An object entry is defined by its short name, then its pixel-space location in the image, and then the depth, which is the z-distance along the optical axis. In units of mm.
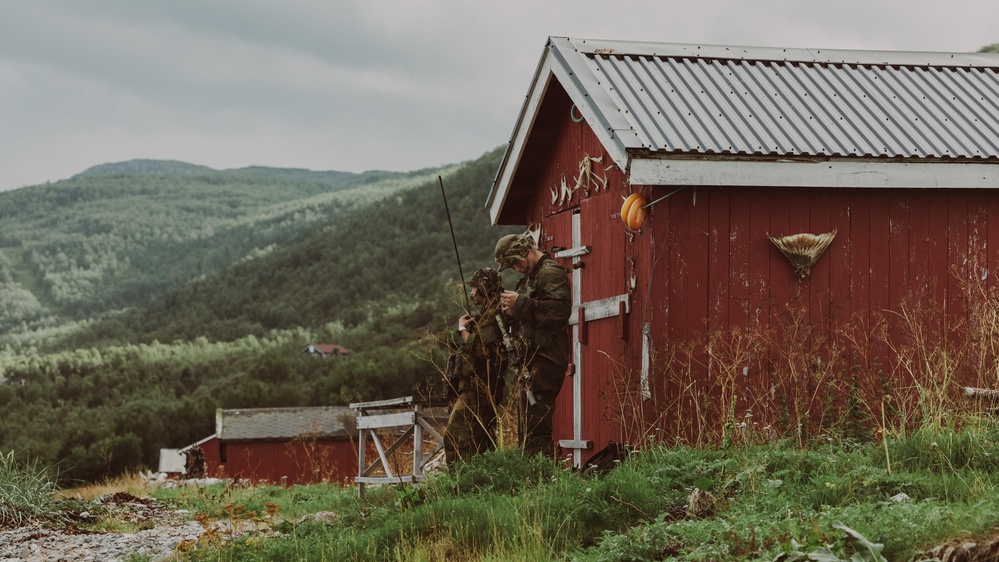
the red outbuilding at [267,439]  40625
